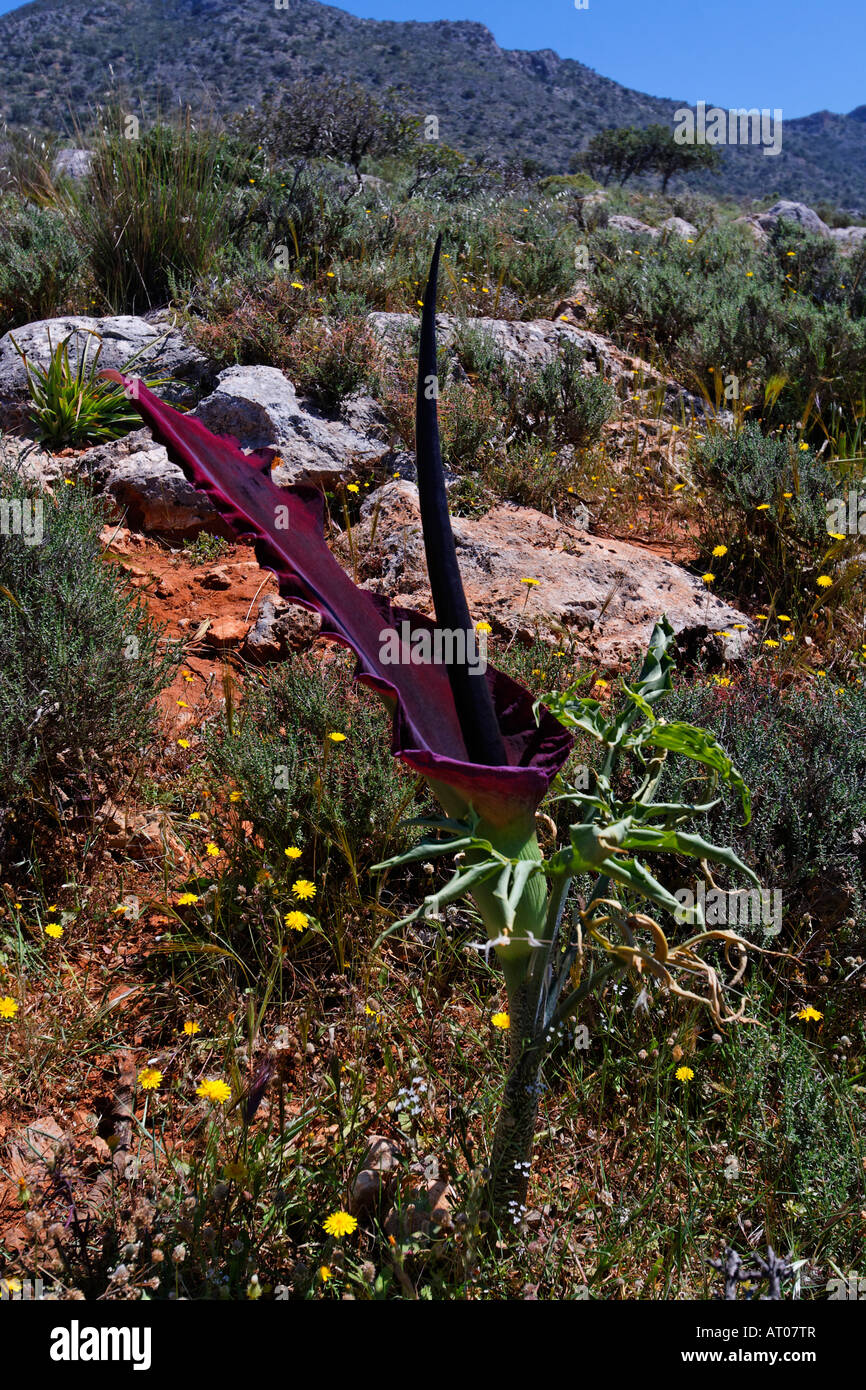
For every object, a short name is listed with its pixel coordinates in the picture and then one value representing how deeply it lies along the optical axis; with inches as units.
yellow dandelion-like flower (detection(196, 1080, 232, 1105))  57.9
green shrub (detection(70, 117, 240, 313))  221.6
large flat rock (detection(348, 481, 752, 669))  128.3
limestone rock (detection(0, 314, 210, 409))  190.2
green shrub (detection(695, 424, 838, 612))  154.8
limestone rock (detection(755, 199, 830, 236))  657.6
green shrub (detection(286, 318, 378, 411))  183.3
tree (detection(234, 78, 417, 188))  426.3
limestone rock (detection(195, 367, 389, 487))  170.7
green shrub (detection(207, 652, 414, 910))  90.4
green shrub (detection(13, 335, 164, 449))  175.0
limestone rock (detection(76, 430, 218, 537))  166.1
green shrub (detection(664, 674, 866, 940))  89.3
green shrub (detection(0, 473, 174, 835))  94.1
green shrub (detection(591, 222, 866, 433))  218.8
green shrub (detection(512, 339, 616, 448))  193.8
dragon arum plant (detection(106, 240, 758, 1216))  38.9
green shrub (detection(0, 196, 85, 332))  212.5
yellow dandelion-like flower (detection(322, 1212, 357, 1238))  54.4
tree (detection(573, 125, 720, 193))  1097.4
